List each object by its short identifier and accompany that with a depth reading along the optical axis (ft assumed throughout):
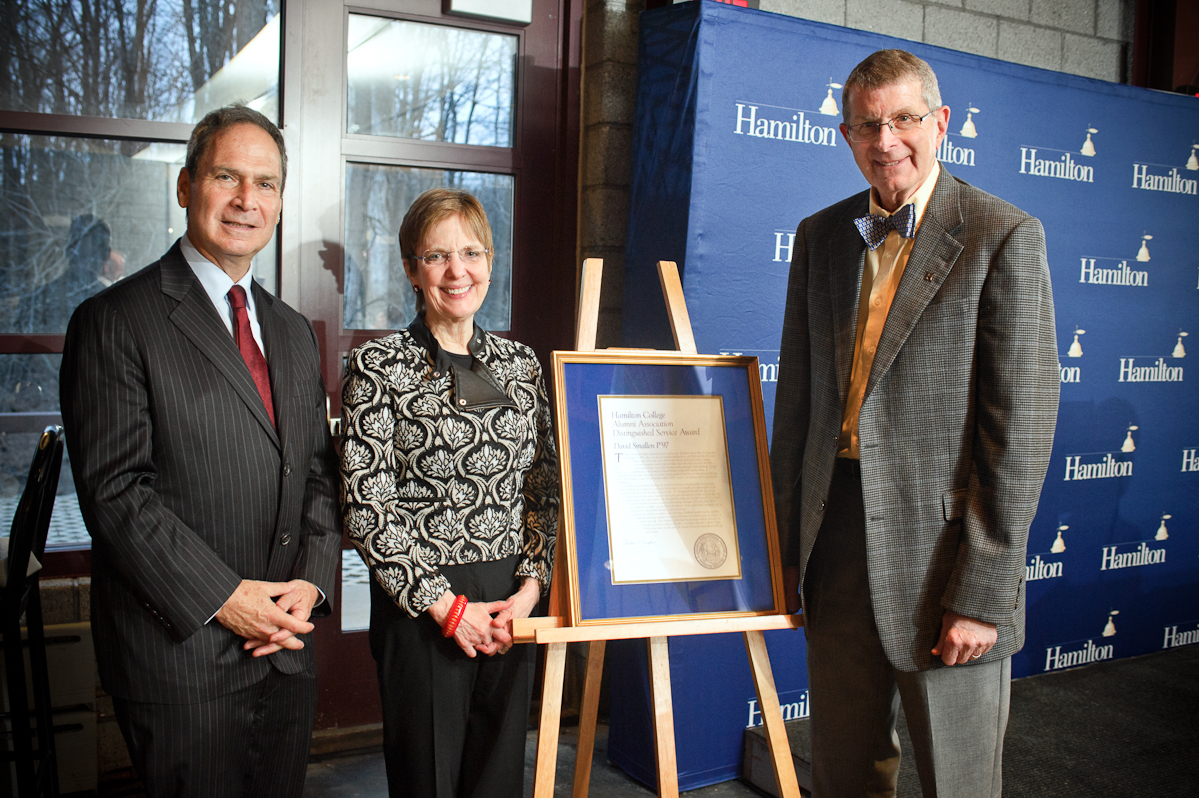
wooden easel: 5.27
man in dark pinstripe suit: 4.44
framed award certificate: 5.41
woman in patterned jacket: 5.14
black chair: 5.52
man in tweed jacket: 4.67
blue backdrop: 7.74
